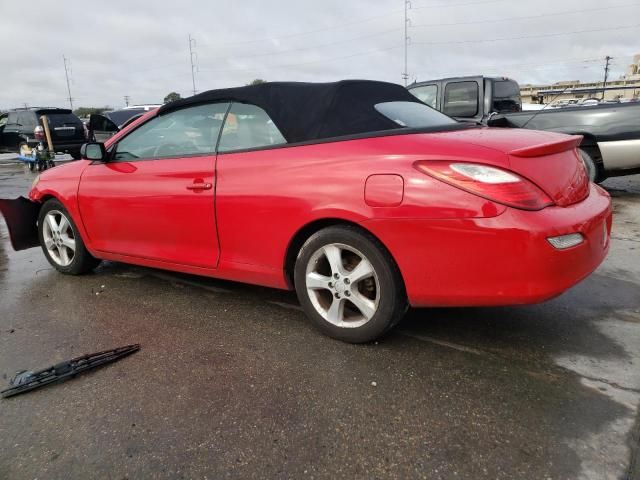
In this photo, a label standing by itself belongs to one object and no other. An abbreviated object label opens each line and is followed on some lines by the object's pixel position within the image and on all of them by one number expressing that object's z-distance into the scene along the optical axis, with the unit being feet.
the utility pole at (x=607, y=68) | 276.27
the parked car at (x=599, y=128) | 20.99
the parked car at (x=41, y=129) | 48.85
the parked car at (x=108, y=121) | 35.24
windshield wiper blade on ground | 8.23
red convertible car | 7.58
